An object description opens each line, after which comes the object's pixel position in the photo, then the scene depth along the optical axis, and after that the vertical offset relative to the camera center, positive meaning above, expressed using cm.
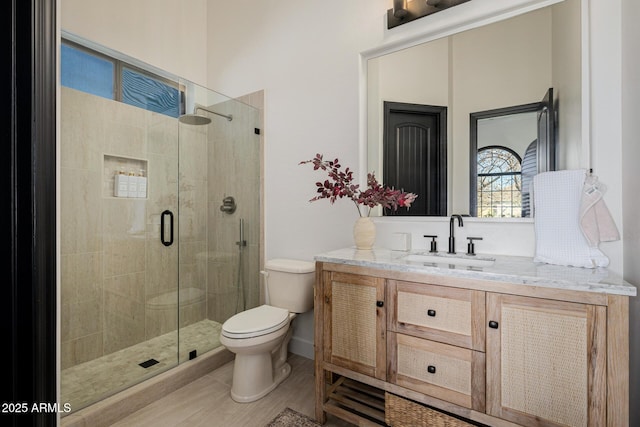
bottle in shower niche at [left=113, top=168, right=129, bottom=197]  219 +21
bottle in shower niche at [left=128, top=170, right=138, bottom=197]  224 +21
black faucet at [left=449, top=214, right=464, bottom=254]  162 -16
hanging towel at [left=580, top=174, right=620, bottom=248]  119 -3
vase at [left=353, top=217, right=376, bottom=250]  175 -13
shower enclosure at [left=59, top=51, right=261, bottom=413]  197 -16
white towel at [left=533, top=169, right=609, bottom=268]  123 -5
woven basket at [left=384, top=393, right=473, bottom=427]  121 -89
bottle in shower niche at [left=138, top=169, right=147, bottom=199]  227 +21
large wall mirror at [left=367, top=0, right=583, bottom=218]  143 +70
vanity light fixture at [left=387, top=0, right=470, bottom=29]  169 +122
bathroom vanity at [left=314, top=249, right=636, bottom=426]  97 -51
